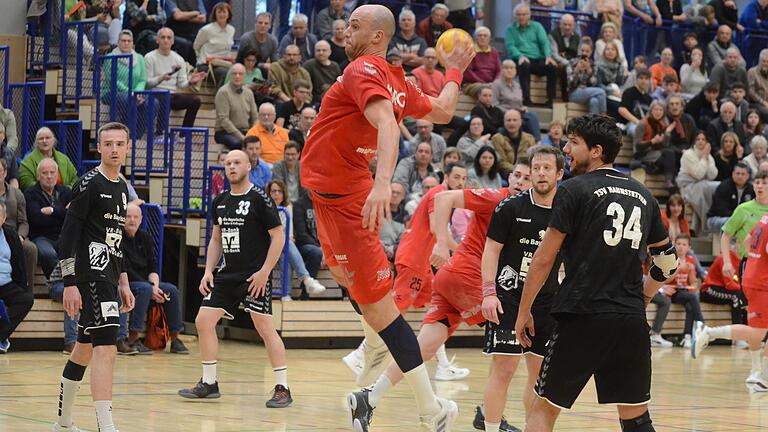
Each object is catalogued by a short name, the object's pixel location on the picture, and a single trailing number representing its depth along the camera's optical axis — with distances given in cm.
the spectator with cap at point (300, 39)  1812
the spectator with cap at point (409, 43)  1888
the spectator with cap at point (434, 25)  1970
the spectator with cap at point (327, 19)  1911
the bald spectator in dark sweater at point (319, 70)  1756
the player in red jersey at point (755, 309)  1180
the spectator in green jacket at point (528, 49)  2007
